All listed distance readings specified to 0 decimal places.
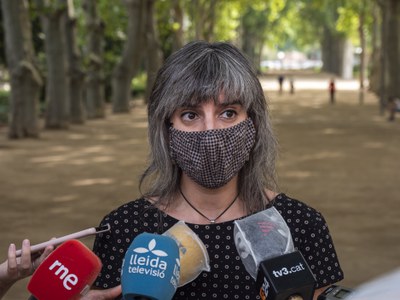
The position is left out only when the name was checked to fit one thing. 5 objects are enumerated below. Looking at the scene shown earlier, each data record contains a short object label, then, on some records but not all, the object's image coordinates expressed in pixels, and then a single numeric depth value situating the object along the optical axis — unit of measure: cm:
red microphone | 245
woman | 278
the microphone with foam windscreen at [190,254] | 269
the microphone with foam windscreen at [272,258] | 223
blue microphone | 222
